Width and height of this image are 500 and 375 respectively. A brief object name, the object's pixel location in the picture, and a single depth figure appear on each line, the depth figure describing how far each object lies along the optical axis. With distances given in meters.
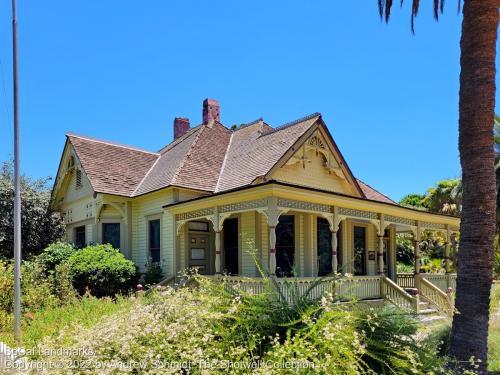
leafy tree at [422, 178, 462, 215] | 37.84
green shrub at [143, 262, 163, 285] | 16.80
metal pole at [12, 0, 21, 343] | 9.02
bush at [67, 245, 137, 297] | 15.85
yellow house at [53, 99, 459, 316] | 14.75
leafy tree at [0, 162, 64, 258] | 20.61
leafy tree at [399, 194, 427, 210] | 54.13
